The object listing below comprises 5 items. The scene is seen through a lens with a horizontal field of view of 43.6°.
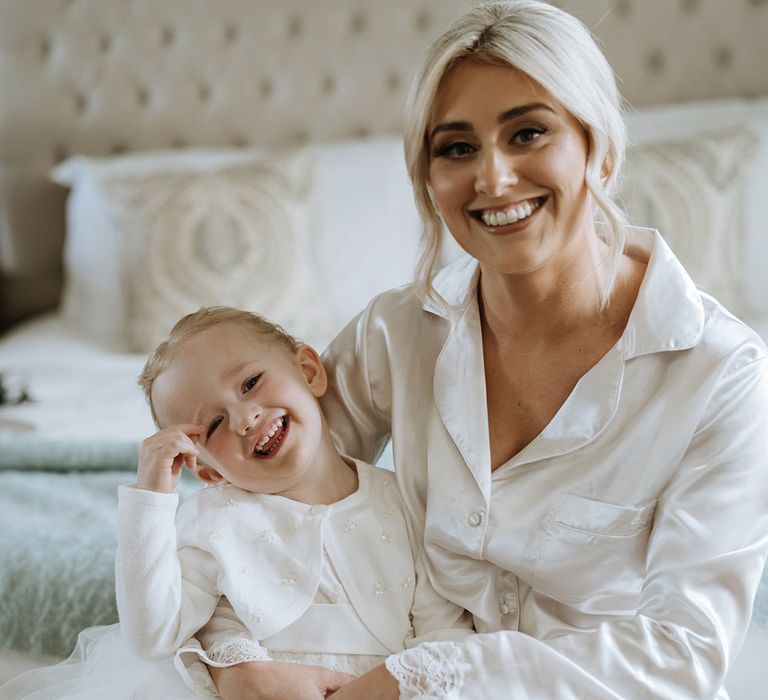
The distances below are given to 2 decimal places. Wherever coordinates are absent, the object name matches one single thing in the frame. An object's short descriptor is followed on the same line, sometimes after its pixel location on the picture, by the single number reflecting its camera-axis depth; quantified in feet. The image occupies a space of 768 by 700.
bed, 8.50
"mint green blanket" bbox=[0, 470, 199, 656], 5.34
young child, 4.14
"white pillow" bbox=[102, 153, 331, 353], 9.20
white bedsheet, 7.75
